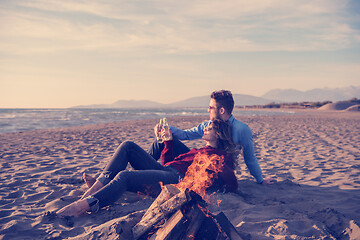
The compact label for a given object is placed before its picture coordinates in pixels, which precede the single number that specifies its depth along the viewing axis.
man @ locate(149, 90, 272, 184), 3.68
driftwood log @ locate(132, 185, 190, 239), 2.23
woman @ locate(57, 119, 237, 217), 3.13
